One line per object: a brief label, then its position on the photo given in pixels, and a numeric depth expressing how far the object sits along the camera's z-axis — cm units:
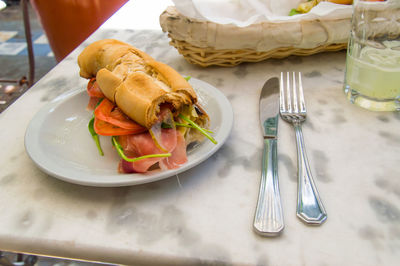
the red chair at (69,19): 142
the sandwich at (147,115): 48
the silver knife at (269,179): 40
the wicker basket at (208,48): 72
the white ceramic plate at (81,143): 45
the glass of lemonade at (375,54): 58
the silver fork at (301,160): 42
